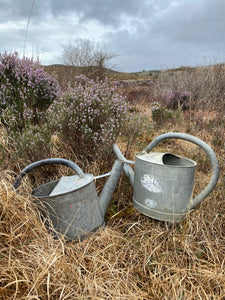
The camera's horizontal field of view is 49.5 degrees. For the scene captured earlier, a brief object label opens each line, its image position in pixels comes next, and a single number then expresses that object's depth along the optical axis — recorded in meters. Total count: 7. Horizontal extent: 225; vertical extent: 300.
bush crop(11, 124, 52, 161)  2.59
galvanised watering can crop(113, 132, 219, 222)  1.68
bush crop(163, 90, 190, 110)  7.33
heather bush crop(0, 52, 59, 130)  3.32
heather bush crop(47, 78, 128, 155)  2.66
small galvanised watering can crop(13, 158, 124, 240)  1.58
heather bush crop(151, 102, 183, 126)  5.43
